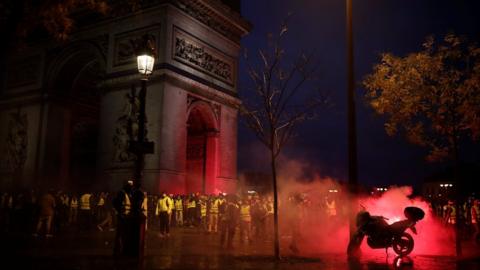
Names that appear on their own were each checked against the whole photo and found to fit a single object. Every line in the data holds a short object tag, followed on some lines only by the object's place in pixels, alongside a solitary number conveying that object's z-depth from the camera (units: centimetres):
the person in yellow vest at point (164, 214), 1908
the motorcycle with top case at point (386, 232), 1275
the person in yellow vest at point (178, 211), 2371
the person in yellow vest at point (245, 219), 1815
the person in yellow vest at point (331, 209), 2319
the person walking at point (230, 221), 1536
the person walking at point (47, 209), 1728
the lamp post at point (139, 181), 1170
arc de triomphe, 2562
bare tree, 1212
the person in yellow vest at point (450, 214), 2053
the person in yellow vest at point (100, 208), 2289
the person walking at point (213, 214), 2233
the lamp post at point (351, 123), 1213
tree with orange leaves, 1478
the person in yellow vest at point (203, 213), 2329
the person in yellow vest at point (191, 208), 2433
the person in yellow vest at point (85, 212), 2230
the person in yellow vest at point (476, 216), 1795
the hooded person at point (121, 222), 1178
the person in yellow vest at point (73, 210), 2466
